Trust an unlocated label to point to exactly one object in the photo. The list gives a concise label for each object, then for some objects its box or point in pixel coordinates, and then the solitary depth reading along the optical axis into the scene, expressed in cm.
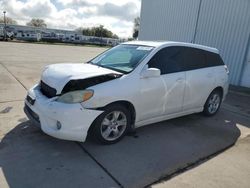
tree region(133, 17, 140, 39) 5961
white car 265
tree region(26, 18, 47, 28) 7289
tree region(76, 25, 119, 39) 6511
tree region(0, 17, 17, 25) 6664
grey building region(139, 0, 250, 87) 814
